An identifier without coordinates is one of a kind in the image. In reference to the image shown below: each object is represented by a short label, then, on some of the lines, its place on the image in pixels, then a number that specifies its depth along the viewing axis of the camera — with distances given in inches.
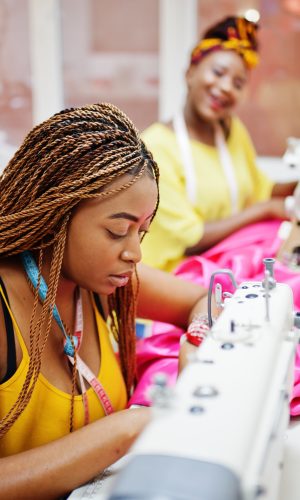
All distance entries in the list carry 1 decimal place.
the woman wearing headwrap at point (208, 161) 86.2
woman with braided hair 38.2
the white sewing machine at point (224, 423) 22.9
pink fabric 53.0
